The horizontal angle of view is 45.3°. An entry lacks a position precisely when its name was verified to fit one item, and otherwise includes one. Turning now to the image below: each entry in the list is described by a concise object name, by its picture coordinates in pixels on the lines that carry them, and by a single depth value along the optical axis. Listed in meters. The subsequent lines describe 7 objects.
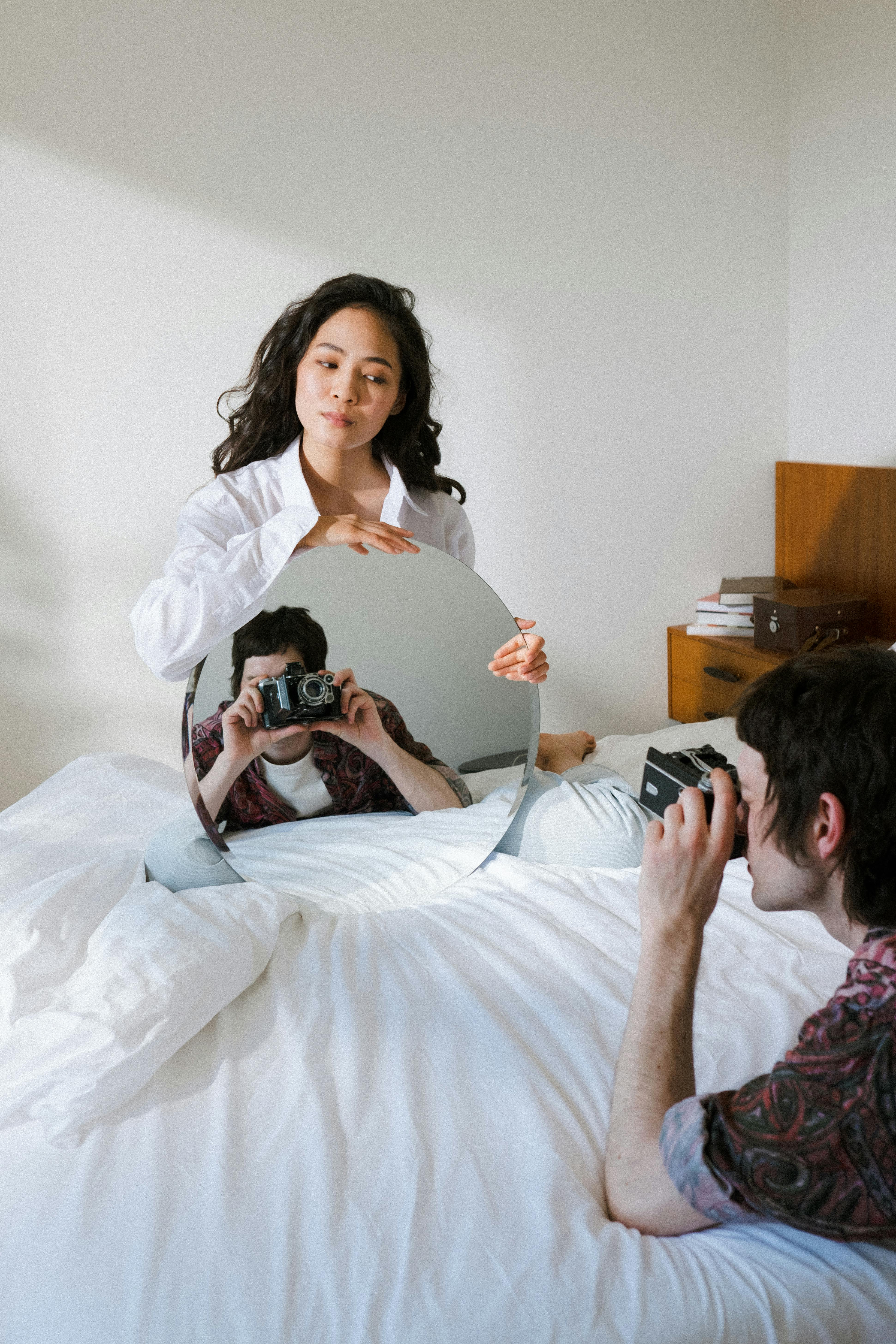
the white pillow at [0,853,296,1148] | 1.02
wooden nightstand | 2.77
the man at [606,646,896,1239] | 0.81
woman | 1.49
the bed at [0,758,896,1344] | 0.83
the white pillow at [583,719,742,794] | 2.18
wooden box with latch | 2.62
